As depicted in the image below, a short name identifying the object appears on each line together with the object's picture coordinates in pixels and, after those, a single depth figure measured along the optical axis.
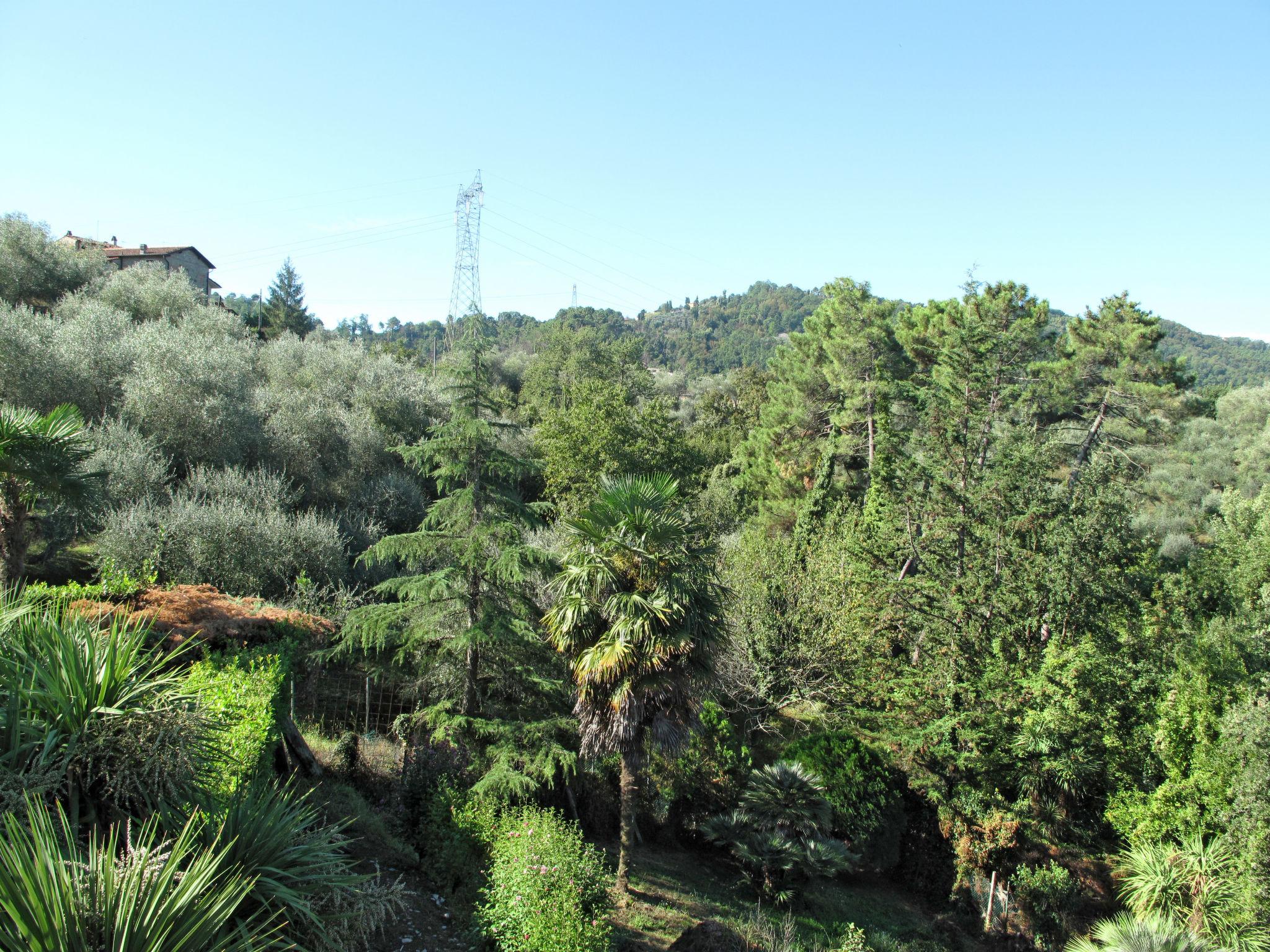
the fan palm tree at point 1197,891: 12.06
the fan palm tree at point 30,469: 9.98
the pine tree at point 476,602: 11.41
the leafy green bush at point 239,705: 6.26
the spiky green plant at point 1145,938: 10.19
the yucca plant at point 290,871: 4.89
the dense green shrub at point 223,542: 14.92
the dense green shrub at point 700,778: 13.86
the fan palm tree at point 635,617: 9.98
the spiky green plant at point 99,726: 4.95
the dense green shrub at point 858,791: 14.43
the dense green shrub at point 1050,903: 14.70
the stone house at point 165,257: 43.75
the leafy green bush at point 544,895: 7.85
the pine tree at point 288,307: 54.88
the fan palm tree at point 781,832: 12.31
